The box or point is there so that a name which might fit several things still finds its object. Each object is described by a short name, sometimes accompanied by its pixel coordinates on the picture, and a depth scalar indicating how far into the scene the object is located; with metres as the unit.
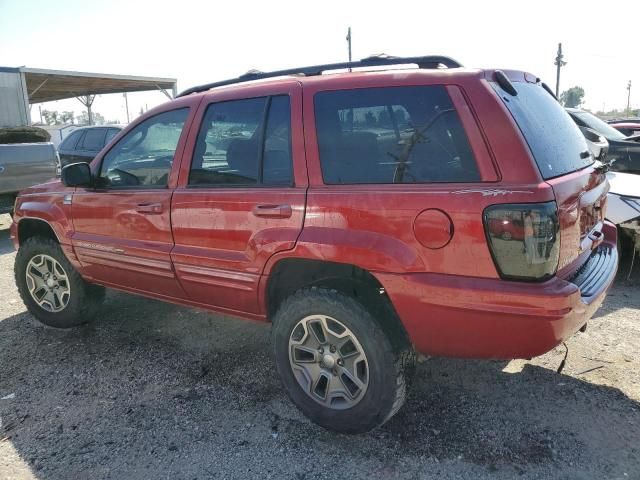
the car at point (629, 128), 11.41
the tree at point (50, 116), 90.81
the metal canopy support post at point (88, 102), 36.06
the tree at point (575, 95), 88.18
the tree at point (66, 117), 98.44
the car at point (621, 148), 8.06
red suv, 2.27
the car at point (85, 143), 11.19
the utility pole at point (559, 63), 38.25
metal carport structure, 20.34
